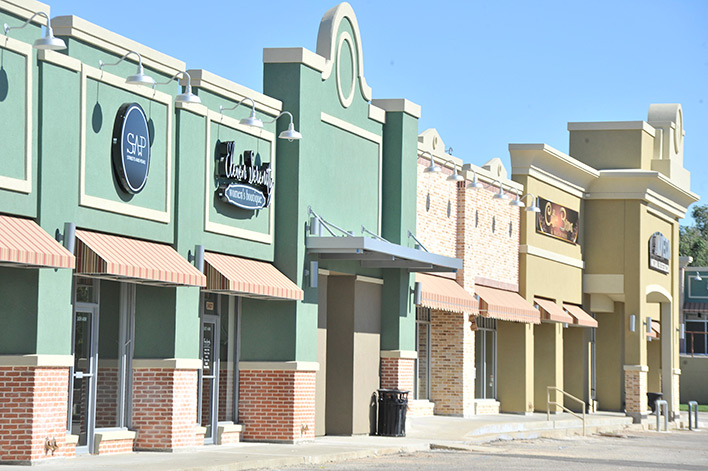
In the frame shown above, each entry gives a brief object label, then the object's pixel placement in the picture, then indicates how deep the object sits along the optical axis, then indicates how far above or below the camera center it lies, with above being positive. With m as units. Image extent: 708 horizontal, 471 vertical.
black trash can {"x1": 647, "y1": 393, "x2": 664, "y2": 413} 48.41 -2.58
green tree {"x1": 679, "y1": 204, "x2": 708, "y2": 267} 105.00 +8.74
